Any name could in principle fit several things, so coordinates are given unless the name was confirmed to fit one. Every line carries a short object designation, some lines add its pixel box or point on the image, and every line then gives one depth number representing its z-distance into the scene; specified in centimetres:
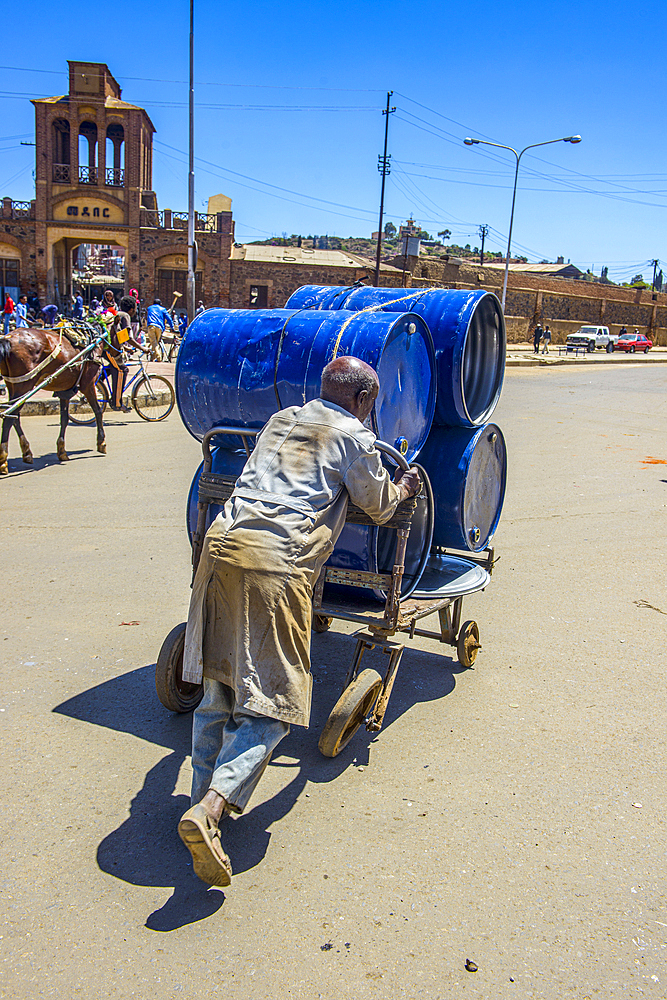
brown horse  884
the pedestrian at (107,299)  2177
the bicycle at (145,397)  1257
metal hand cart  327
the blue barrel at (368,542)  366
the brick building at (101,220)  3938
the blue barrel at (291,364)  360
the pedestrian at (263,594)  264
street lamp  3050
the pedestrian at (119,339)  1239
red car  4822
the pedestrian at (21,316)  2127
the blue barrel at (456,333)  418
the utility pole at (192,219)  2398
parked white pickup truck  4606
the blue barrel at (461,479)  437
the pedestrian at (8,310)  2379
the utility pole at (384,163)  4156
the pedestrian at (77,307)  3222
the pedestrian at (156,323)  2587
